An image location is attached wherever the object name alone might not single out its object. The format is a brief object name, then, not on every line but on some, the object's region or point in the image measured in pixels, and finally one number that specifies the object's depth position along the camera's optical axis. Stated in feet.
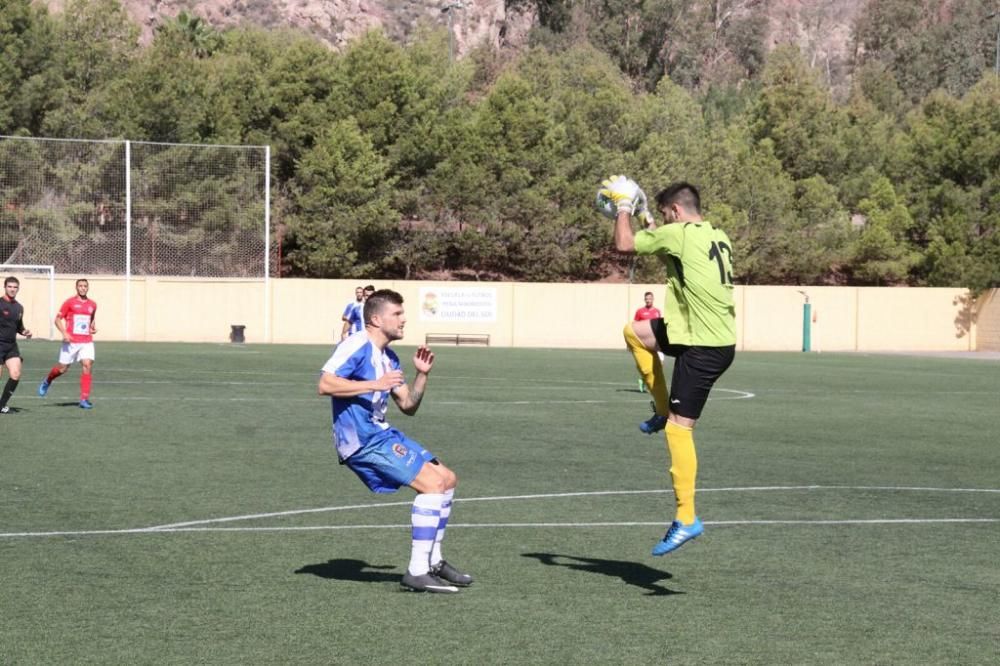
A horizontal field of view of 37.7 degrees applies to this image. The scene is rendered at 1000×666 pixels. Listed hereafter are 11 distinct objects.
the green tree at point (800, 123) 244.22
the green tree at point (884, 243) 217.77
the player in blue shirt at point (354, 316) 98.12
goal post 151.64
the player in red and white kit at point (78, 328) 77.20
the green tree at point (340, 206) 200.23
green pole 185.98
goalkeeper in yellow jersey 29.71
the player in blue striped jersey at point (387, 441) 28.66
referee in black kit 72.02
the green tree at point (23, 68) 201.57
